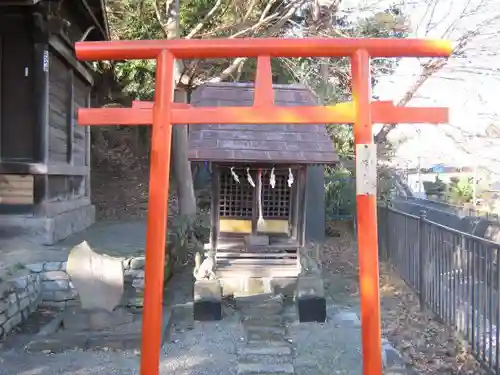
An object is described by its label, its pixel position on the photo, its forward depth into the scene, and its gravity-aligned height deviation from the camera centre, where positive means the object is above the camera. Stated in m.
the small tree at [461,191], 19.59 -0.18
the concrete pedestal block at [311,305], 6.66 -1.51
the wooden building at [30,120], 8.00 +1.04
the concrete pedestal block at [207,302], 6.65 -1.48
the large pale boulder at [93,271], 5.70 -0.94
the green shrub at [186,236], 9.53 -1.04
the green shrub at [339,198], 14.18 -0.32
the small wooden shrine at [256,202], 7.11 -0.23
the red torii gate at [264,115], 3.67 +0.51
